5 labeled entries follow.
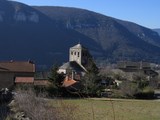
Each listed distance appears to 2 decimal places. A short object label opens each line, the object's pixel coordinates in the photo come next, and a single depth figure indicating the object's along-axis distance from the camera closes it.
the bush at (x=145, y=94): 59.87
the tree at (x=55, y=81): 53.91
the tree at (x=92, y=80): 56.95
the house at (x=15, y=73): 56.59
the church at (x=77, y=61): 88.56
